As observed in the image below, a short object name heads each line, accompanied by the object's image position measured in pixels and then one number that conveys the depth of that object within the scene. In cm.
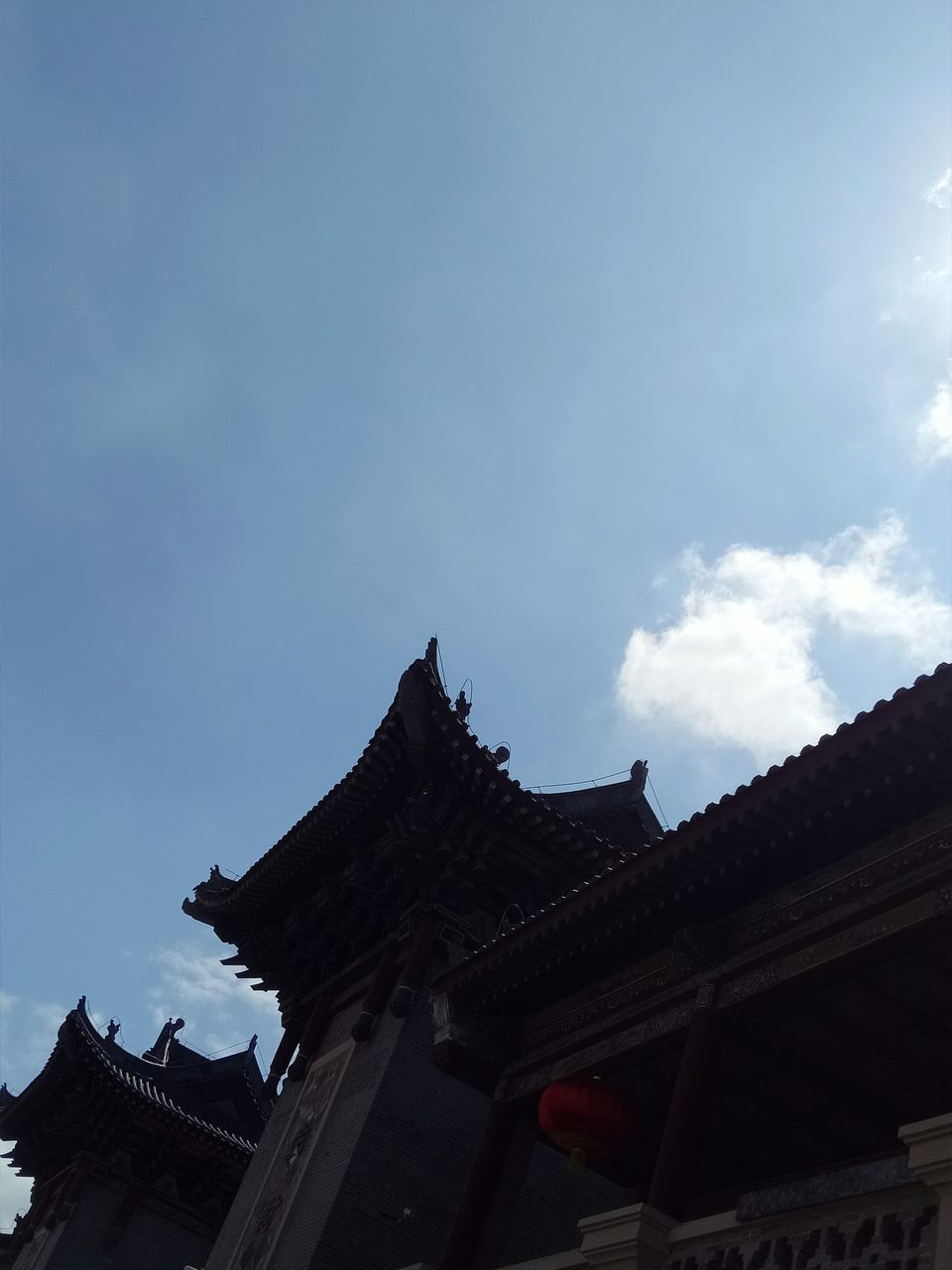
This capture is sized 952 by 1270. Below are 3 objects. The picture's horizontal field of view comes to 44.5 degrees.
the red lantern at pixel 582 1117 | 1066
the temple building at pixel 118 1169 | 2364
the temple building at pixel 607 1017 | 795
